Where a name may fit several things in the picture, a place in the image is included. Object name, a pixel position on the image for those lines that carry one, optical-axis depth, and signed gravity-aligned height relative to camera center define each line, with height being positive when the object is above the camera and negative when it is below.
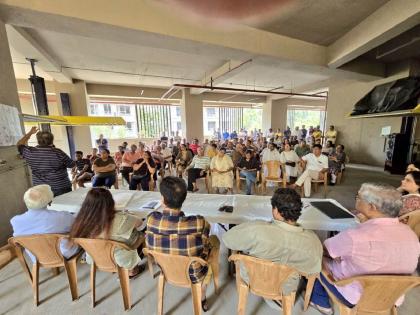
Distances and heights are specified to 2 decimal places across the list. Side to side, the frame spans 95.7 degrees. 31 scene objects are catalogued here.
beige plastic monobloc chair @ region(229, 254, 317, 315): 1.14 -0.98
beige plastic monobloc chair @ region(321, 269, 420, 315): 1.01 -0.94
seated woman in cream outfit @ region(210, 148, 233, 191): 3.91 -0.88
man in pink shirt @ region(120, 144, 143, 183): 4.39 -0.75
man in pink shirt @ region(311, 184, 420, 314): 1.08 -0.68
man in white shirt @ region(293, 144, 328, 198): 3.87 -0.84
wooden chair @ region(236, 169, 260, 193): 4.29 -1.18
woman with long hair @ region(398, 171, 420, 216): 1.93 -0.70
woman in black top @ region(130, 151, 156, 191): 3.97 -0.90
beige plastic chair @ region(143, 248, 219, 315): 1.22 -1.00
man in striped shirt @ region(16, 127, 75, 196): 2.37 -0.38
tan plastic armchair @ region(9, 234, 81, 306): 1.41 -1.01
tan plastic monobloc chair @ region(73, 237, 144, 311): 1.38 -0.99
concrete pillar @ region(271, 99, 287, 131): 11.56 +0.86
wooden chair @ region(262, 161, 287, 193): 4.07 -0.95
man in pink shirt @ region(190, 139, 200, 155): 6.38 -0.61
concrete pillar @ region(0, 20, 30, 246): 2.28 -0.50
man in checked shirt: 1.28 -0.68
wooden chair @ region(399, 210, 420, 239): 1.71 -0.84
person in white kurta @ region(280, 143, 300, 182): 4.44 -0.69
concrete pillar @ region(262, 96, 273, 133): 11.52 +0.84
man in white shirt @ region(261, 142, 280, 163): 4.43 -0.60
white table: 1.69 -0.82
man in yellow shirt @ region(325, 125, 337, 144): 7.53 -0.26
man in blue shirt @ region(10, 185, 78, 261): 1.49 -0.70
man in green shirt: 1.13 -0.68
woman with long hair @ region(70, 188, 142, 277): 1.42 -0.71
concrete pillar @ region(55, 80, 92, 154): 7.16 +1.09
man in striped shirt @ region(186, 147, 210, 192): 4.32 -0.91
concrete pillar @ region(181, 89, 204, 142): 9.14 +0.64
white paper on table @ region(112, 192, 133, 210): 2.04 -0.80
